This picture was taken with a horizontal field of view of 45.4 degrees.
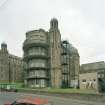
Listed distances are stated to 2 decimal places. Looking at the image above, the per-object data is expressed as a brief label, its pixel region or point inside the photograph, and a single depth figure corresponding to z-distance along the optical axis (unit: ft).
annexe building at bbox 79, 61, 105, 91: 87.19
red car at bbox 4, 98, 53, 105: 18.14
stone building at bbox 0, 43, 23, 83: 190.83
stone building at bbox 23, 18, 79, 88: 138.11
